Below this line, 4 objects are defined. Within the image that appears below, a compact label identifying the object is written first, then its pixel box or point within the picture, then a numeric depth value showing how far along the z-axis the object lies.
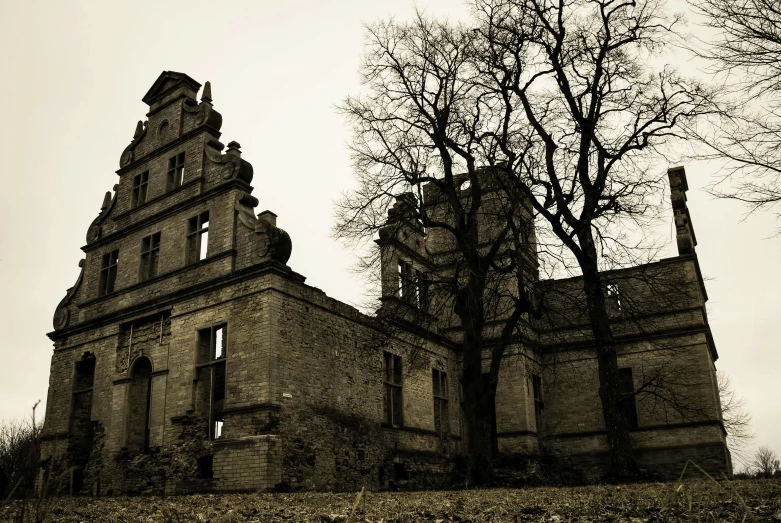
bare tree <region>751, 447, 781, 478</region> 53.31
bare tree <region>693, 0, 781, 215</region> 9.22
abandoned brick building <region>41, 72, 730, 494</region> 17.52
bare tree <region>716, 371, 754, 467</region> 27.20
